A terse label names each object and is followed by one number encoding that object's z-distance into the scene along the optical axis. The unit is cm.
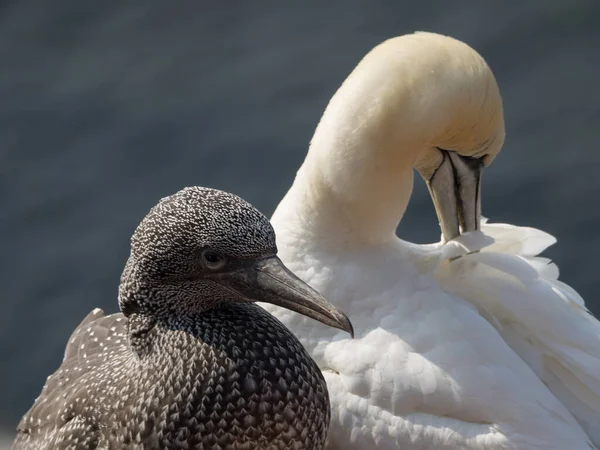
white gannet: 711
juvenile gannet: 608
